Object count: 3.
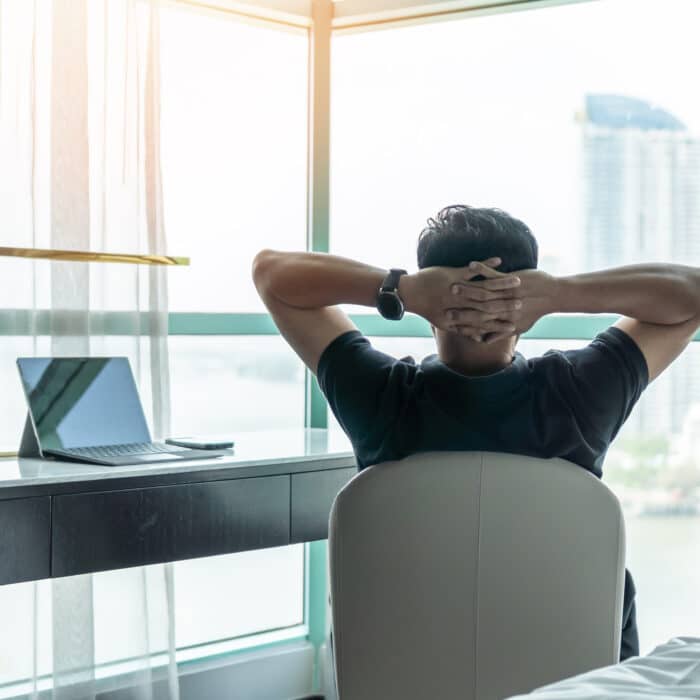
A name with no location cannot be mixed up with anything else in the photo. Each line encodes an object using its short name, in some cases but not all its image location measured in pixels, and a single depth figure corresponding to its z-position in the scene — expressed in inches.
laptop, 86.3
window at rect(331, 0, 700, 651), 107.0
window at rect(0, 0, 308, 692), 110.6
